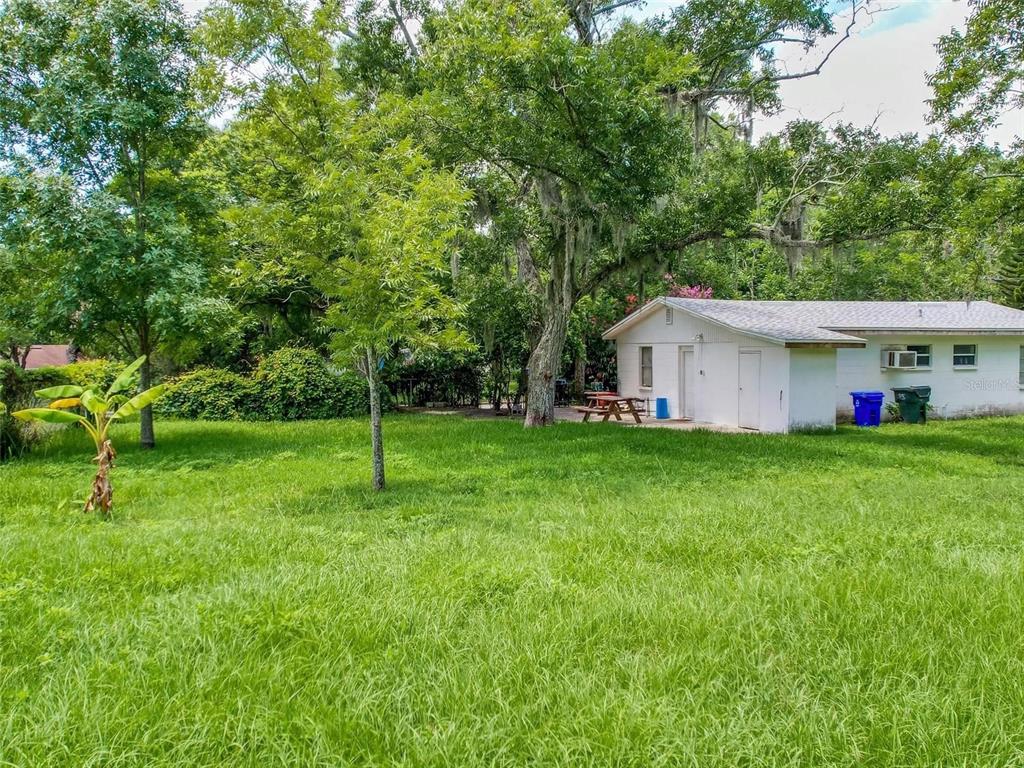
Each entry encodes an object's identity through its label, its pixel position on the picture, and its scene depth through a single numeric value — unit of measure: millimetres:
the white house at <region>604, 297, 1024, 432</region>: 13695
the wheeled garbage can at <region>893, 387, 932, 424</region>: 15797
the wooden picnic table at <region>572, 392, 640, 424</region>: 15125
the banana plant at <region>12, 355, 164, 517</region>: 6062
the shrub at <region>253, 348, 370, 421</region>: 15898
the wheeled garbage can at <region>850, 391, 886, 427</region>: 15367
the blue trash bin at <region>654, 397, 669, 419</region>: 16578
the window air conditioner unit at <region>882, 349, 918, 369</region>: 15992
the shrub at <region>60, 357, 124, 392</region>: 12258
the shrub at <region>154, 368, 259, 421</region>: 15766
